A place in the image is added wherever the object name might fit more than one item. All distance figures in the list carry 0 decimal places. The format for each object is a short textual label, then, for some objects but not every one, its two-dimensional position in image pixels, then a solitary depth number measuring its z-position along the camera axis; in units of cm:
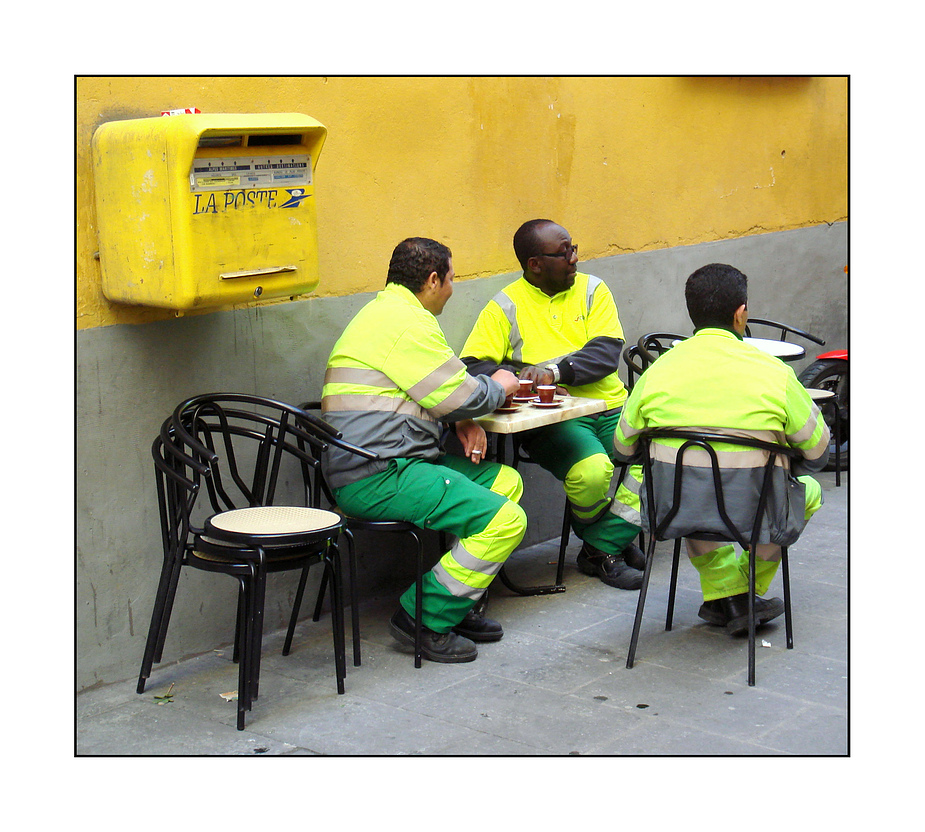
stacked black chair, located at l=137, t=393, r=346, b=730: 377
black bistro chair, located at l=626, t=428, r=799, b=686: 400
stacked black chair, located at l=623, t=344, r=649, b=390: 588
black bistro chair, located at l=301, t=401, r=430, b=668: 421
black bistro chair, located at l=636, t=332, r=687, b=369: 580
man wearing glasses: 530
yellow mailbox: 371
